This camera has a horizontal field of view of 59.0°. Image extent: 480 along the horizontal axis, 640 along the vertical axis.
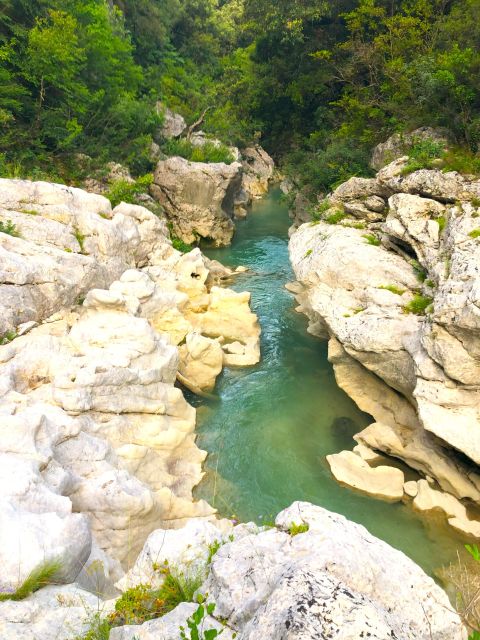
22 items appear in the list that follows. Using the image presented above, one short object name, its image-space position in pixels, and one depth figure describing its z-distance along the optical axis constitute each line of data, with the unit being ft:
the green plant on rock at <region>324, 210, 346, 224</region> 47.70
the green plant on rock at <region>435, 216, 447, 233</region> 35.26
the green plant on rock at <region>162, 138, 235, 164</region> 88.02
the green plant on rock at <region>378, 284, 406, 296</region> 36.18
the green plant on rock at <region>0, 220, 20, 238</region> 37.37
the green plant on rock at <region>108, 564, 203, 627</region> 12.50
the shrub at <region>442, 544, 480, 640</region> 24.04
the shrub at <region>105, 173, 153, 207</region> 66.23
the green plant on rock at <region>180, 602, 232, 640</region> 8.16
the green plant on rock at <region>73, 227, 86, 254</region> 41.84
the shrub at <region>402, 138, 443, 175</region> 39.99
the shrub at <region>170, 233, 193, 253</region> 69.51
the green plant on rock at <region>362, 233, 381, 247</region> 42.11
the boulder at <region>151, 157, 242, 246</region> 82.84
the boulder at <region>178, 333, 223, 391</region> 42.19
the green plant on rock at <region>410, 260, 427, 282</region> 37.06
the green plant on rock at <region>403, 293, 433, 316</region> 33.83
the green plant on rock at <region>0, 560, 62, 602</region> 13.08
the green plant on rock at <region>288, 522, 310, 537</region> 14.26
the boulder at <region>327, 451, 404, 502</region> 30.19
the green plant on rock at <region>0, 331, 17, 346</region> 30.17
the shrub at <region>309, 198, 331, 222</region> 50.46
